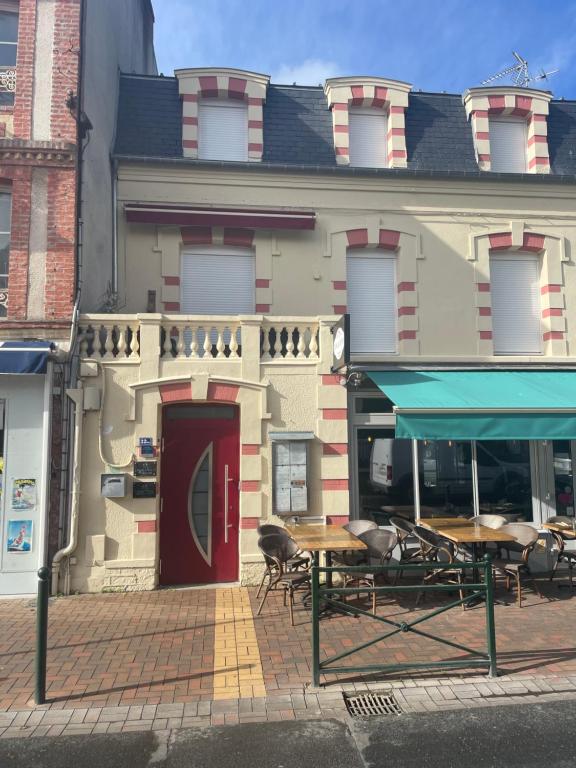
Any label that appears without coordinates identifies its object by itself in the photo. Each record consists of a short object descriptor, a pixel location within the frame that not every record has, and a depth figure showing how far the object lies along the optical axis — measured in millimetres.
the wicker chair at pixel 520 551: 6633
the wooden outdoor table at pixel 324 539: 5938
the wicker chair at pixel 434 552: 6762
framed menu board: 7438
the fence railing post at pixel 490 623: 4578
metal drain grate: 4055
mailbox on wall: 7121
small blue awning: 6715
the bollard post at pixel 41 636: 4195
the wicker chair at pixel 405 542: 7309
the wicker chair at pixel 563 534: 7332
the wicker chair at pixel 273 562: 6512
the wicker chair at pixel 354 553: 7172
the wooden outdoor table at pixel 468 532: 6543
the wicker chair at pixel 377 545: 6684
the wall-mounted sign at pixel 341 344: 7109
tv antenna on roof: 11695
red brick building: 7043
